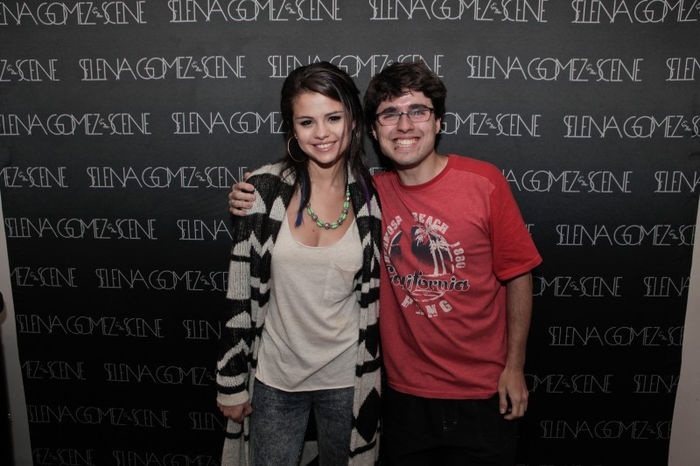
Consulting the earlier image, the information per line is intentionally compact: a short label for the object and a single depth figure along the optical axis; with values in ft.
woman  5.00
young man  5.06
